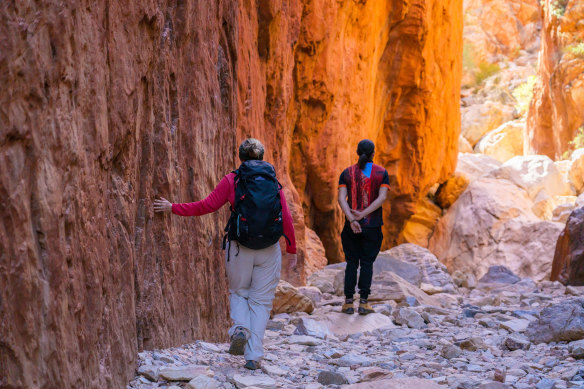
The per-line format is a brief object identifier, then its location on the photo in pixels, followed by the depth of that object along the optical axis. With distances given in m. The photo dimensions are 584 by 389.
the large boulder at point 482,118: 43.66
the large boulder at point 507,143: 38.66
